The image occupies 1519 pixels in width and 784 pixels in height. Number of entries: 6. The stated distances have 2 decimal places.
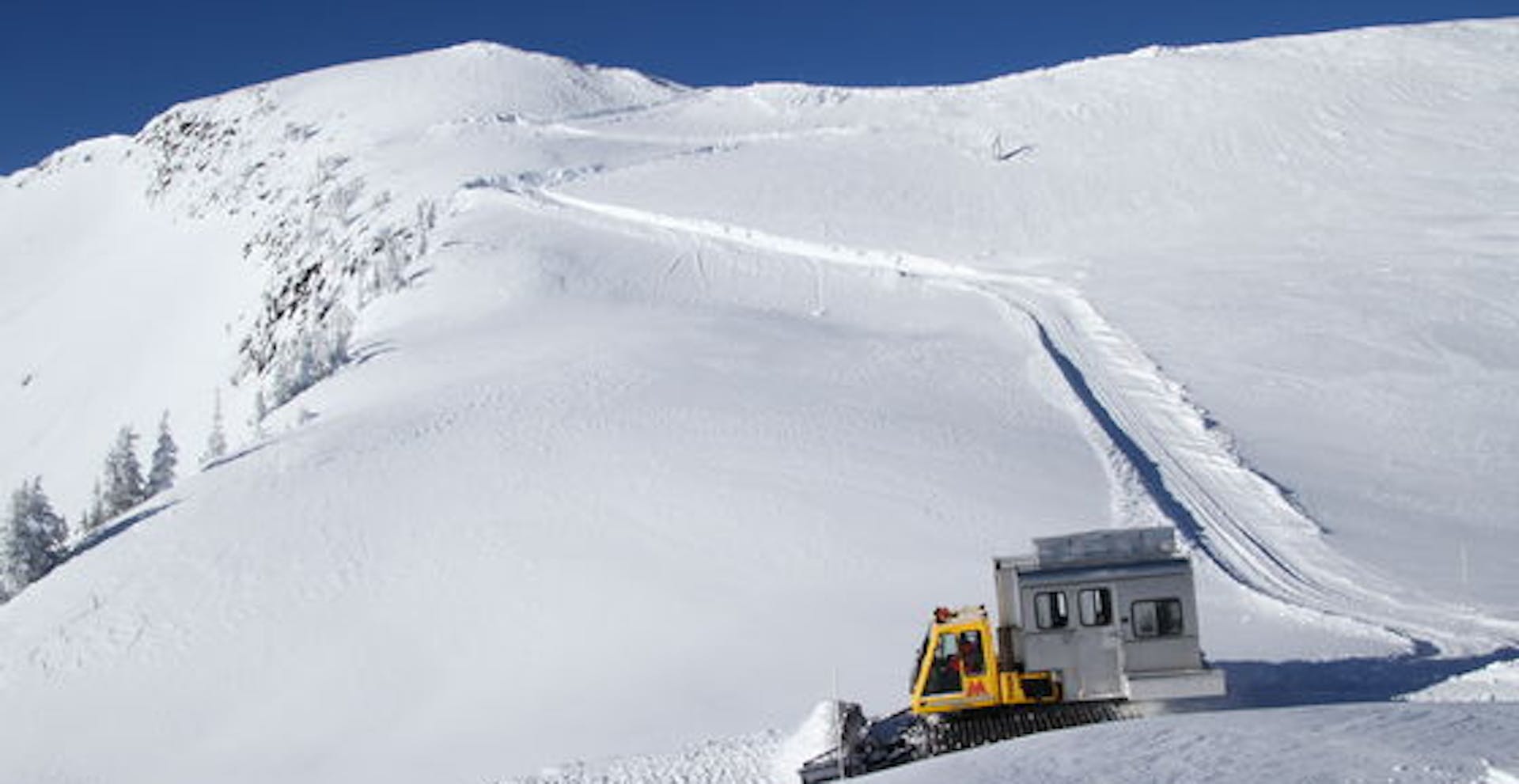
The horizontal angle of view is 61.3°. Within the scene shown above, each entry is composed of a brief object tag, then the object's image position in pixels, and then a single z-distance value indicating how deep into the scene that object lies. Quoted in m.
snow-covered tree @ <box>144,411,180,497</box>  40.81
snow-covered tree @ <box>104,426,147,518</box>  37.78
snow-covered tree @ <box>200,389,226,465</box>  40.22
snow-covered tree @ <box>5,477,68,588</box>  29.12
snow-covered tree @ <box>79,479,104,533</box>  38.12
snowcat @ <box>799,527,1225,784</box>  14.74
